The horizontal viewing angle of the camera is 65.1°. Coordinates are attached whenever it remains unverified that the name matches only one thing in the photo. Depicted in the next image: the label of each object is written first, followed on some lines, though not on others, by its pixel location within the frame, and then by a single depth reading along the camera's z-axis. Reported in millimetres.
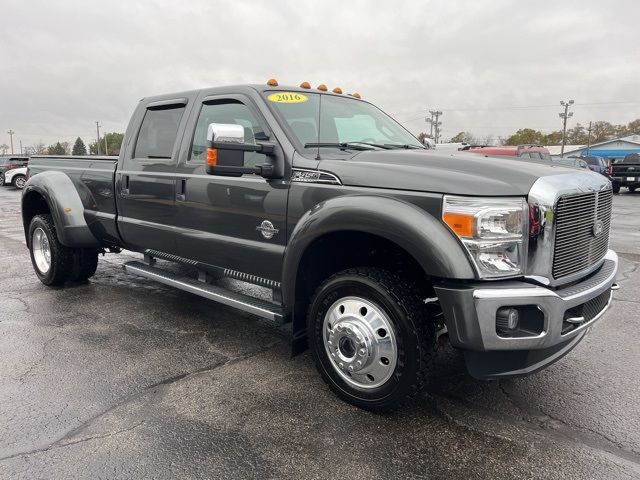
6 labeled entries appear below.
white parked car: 26297
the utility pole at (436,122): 62906
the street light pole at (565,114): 70062
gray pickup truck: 2502
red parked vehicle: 16672
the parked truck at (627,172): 21625
